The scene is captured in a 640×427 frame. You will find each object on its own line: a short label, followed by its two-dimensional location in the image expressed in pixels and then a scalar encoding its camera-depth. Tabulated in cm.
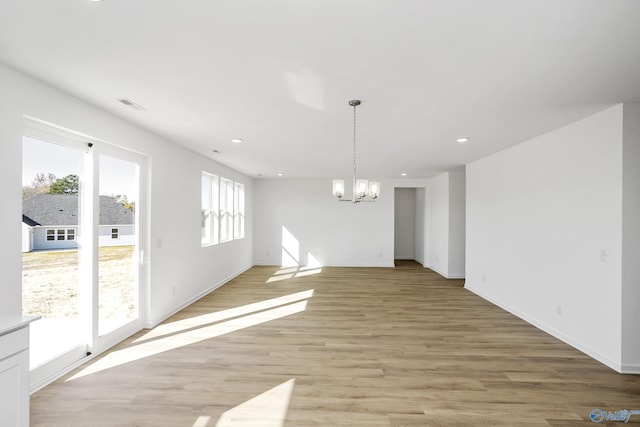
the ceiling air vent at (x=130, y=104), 281
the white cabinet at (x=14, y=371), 145
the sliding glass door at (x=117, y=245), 328
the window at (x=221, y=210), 580
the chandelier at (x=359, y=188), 382
